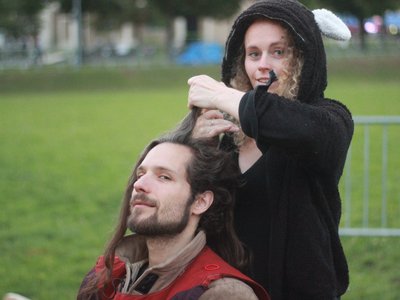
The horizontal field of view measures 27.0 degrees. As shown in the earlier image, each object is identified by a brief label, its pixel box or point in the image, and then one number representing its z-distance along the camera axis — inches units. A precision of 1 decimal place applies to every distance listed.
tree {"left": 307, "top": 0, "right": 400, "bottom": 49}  1963.6
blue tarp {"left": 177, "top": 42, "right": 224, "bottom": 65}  1595.7
